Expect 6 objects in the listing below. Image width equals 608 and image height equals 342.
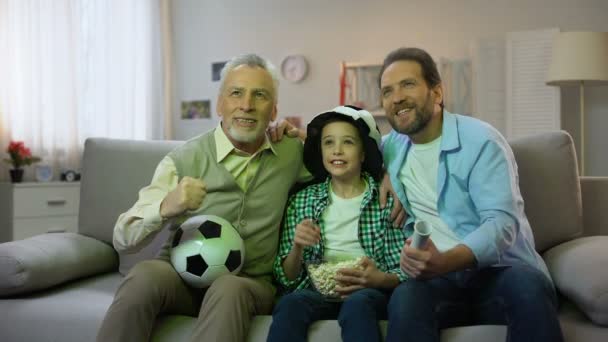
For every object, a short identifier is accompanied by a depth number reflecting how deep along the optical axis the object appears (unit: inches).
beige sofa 63.5
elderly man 66.1
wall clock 206.7
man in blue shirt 57.6
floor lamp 159.0
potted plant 156.7
